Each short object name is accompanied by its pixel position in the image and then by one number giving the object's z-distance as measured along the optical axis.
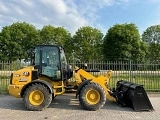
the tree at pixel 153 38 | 24.13
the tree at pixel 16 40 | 21.42
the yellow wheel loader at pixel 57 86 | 4.55
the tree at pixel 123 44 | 21.08
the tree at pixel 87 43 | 22.44
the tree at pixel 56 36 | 22.67
